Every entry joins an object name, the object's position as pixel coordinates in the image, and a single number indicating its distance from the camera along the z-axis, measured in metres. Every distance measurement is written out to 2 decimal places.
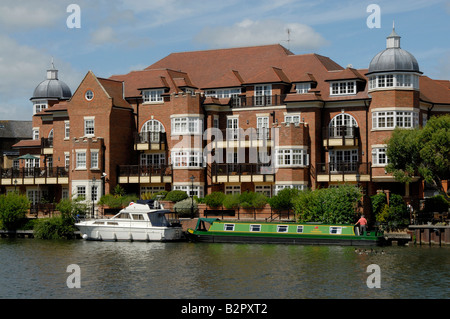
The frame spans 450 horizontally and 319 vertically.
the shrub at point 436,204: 62.69
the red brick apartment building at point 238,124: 64.88
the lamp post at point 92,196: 64.54
